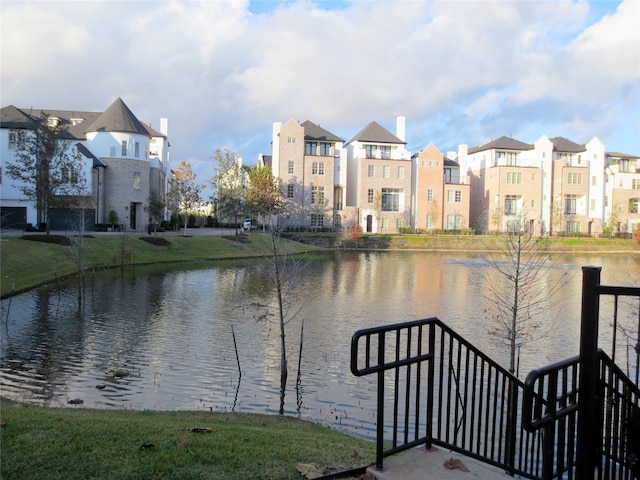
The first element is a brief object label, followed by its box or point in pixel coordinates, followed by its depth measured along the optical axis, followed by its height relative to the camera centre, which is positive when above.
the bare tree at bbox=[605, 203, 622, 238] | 72.38 +1.46
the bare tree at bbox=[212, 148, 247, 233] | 56.69 +3.75
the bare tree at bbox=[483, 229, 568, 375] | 12.62 -3.11
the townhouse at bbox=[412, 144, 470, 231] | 69.50 +3.91
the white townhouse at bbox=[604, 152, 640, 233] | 75.12 +4.79
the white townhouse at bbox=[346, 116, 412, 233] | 68.12 +5.70
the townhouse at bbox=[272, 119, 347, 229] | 65.75 +6.27
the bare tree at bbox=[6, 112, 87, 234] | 36.41 +3.53
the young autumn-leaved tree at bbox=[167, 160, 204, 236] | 54.81 +3.13
